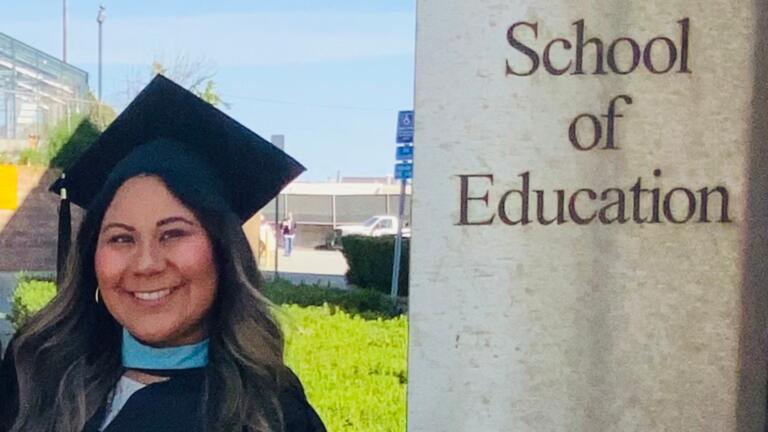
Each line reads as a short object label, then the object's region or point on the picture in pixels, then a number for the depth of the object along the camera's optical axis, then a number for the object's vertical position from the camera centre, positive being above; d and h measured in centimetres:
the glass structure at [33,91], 2253 +228
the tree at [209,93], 2247 +228
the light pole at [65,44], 4800 +657
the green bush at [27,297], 1020 -75
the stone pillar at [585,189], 260 +7
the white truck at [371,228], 3641 -36
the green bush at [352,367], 644 -99
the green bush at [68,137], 1880 +121
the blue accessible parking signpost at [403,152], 1309 +71
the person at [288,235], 3409 -55
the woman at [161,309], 232 -19
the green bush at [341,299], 1205 -83
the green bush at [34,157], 2136 +93
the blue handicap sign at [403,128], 1305 +95
